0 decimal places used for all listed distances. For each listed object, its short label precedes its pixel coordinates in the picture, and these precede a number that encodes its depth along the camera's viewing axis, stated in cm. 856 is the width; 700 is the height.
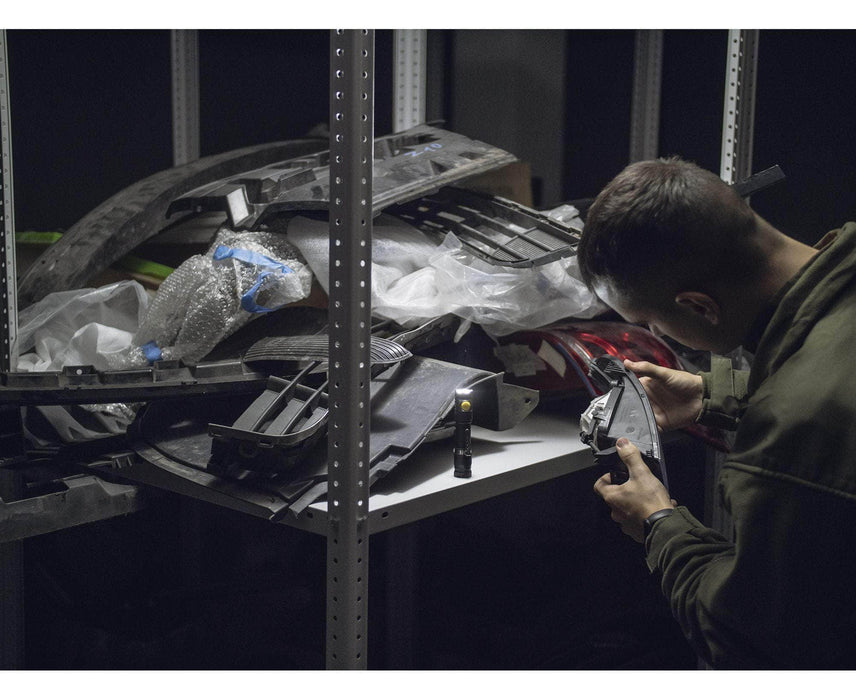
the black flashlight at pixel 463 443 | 151
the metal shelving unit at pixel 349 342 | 123
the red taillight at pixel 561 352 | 187
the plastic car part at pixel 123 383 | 146
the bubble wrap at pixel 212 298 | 172
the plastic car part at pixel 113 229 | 193
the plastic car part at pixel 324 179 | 184
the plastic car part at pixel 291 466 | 140
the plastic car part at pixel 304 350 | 152
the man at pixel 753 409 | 104
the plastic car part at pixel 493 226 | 182
